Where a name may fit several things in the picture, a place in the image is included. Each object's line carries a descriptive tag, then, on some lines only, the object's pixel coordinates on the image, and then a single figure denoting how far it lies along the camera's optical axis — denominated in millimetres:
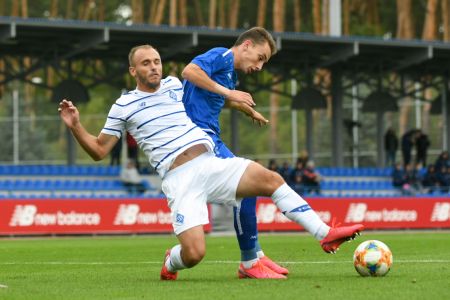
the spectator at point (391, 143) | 42875
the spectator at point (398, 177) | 36406
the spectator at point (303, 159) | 34562
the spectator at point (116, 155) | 39266
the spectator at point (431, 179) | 36094
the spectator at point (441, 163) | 36406
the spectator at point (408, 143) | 41419
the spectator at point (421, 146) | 41781
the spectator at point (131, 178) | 34688
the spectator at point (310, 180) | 33938
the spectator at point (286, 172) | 34031
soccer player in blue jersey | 10875
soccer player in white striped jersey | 10430
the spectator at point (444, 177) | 36031
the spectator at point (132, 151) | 38066
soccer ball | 10508
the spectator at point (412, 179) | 36150
